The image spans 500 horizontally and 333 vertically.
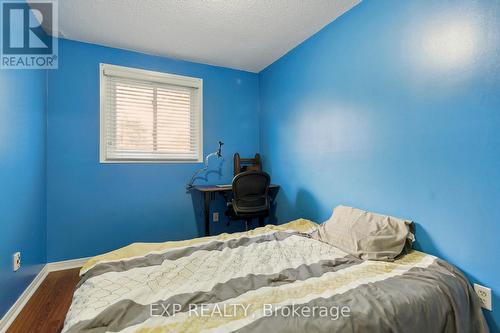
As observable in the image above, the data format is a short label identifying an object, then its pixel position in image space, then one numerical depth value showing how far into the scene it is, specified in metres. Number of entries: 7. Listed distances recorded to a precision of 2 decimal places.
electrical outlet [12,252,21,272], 1.70
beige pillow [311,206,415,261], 1.52
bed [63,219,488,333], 0.88
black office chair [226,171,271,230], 2.57
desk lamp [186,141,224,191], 3.10
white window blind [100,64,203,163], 2.71
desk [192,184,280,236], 2.64
